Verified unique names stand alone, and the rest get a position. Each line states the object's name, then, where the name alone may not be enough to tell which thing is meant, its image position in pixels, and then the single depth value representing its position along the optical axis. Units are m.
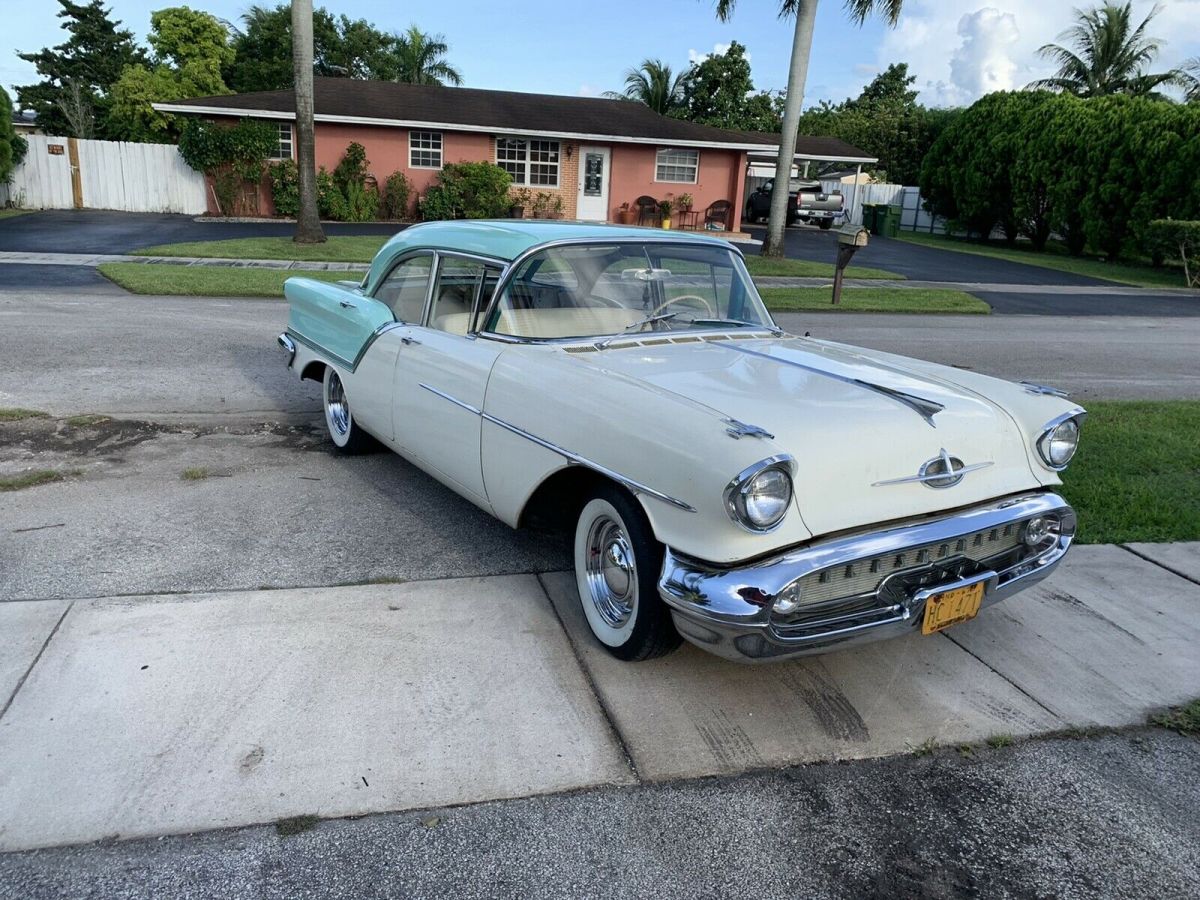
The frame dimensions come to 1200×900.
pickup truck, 34.81
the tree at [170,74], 35.88
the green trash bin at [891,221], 32.94
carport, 33.03
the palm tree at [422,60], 42.34
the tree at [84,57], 44.91
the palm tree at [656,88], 41.31
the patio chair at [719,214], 28.06
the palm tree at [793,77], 18.69
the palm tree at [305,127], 16.61
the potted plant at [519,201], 25.97
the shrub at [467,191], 24.75
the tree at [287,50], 43.47
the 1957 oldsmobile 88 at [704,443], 2.86
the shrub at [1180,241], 21.61
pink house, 25.03
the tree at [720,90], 44.09
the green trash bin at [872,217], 34.16
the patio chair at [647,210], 27.06
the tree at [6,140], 23.66
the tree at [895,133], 42.31
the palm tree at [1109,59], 35.12
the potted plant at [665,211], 27.16
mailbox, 11.92
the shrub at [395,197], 25.20
